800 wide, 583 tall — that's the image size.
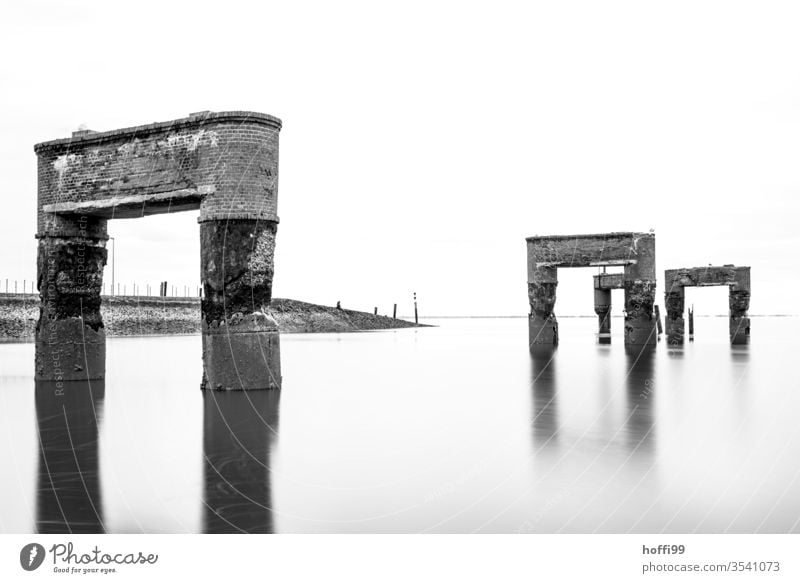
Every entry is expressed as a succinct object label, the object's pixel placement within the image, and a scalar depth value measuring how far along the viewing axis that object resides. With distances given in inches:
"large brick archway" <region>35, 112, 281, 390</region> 576.4
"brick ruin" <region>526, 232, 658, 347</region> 1225.4
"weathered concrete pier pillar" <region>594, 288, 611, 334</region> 1743.4
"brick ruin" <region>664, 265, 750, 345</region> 1573.6
